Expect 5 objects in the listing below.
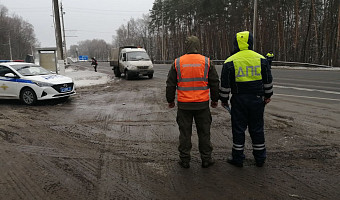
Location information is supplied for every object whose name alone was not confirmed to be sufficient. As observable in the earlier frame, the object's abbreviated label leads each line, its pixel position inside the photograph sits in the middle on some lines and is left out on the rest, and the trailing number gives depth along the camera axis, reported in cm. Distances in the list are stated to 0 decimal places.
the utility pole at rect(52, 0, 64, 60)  1516
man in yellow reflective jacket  363
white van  1798
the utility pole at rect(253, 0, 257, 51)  2375
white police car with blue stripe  898
